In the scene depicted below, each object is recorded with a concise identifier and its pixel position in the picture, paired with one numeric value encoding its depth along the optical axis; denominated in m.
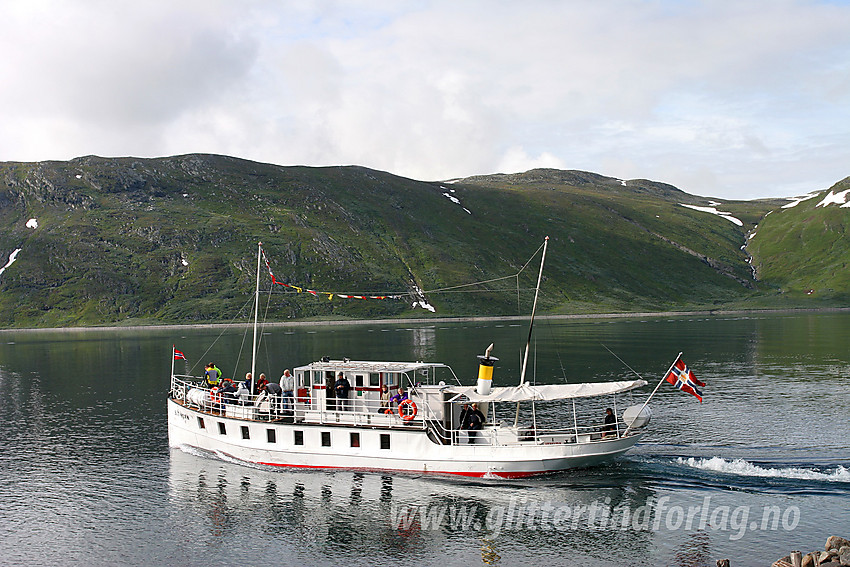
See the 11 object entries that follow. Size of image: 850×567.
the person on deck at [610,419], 39.66
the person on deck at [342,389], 42.38
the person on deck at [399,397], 41.69
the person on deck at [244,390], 44.91
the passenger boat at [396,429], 39.31
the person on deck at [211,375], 50.44
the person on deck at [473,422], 40.41
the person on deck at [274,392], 43.93
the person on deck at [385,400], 42.27
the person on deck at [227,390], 46.06
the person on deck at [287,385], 44.03
